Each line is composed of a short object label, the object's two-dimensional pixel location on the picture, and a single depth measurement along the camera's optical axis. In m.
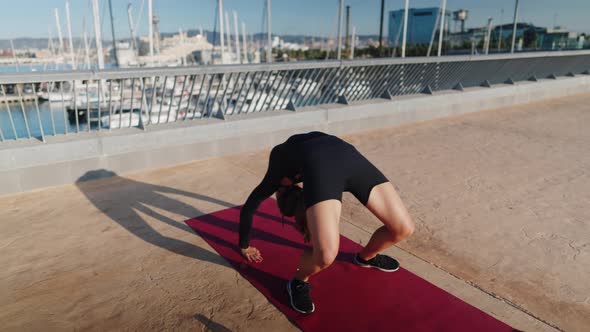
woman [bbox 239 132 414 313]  2.32
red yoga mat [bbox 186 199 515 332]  2.48
